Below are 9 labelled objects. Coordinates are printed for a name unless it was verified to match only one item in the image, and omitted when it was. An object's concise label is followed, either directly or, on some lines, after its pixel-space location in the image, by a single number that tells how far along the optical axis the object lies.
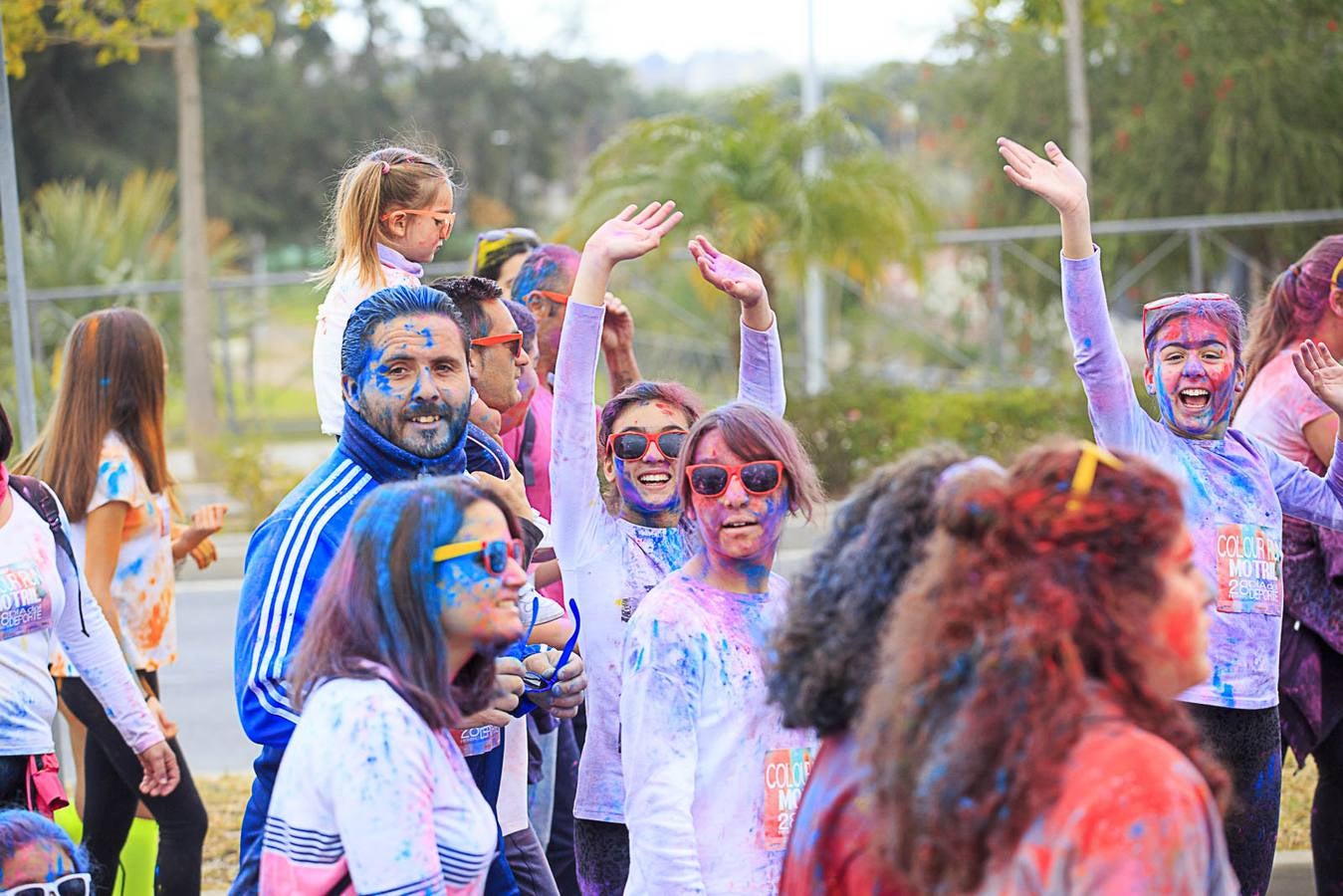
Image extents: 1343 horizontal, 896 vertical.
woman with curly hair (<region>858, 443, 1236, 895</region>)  3.40
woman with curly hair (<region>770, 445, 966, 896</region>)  4.06
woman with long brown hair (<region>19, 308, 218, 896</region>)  8.97
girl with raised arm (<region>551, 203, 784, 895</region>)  6.91
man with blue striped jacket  5.78
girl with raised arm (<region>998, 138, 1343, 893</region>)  7.07
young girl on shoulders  7.87
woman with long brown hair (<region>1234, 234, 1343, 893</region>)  8.57
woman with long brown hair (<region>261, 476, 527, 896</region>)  4.47
